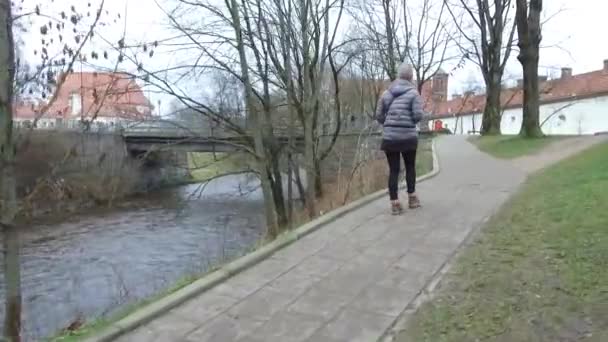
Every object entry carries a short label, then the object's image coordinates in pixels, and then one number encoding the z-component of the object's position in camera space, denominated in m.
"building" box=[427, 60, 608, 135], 45.12
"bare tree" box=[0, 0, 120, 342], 4.78
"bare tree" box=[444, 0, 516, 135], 27.94
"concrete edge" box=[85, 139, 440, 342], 3.64
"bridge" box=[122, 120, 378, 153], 12.12
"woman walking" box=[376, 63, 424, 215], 6.84
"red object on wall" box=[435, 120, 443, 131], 59.33
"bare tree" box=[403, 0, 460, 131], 25.16
